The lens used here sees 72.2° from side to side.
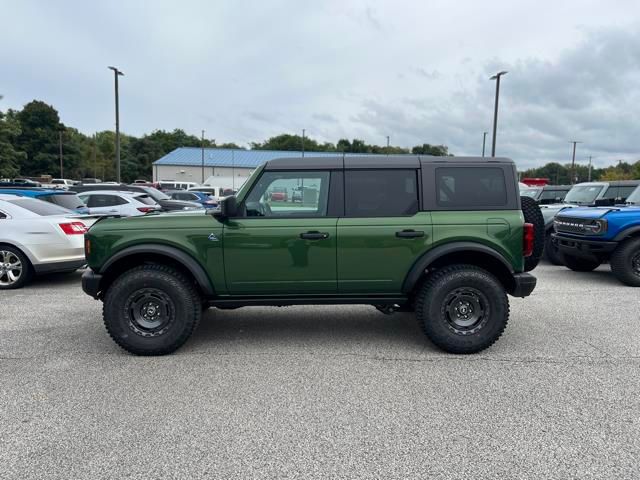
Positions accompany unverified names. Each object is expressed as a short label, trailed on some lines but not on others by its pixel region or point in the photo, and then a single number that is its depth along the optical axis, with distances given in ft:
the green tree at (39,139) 228.63
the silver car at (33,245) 23.18
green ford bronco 14.03
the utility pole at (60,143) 224.90
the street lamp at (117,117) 77.60
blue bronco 24.23
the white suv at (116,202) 39.55
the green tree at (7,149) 117.29
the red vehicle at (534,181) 123.27
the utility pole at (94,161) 273.75
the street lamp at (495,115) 80.24
